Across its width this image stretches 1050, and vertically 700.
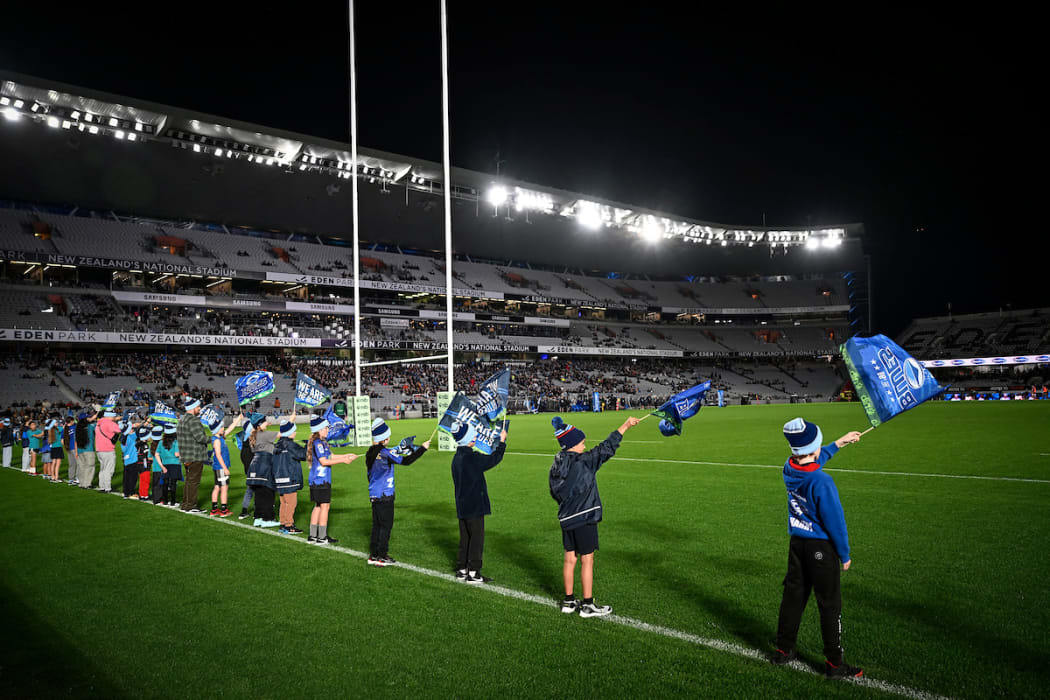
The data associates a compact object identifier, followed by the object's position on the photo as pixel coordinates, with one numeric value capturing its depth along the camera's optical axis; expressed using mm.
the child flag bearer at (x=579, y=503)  5496
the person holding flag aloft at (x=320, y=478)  8547
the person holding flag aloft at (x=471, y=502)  6754
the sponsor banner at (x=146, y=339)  39094
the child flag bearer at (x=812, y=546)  4285
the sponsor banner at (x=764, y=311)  76250
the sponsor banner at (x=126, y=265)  41781
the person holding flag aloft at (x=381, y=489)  7391
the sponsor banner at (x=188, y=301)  46000
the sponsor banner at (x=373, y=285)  52888
